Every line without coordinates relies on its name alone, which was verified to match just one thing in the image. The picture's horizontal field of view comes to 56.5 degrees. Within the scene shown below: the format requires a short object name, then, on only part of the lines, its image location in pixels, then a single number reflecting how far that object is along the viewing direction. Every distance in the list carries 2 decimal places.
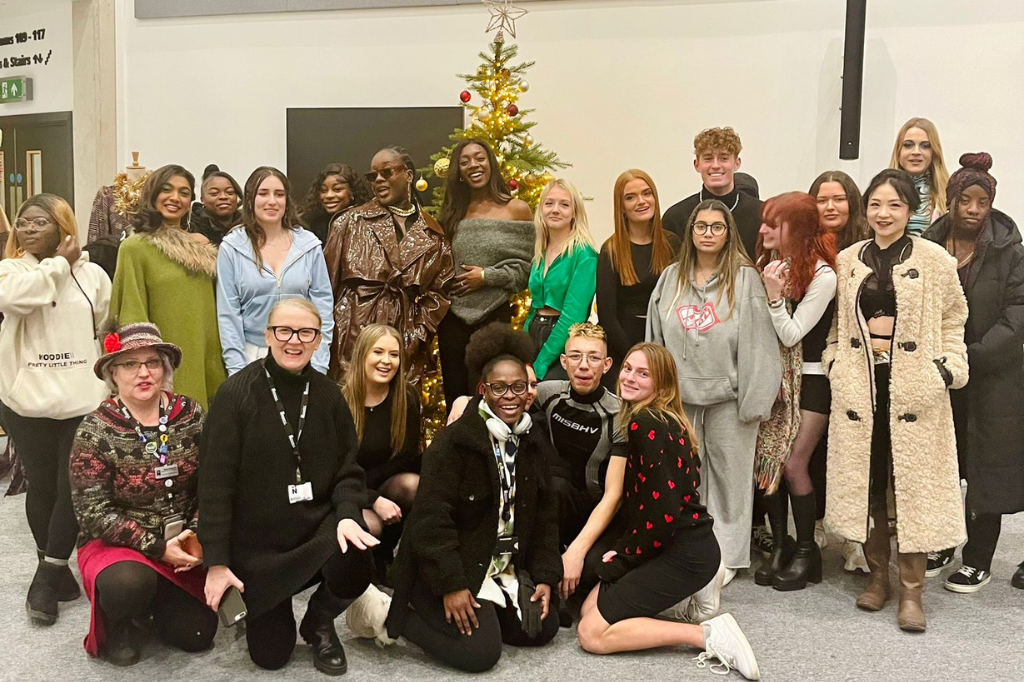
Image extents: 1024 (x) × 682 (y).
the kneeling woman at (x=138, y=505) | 3.30
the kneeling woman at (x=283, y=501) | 3.23
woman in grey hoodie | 4.11
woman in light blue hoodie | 4.19
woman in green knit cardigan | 4.14
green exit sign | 9.38
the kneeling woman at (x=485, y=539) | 3.36
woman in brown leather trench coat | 4.56
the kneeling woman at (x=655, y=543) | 3.50
